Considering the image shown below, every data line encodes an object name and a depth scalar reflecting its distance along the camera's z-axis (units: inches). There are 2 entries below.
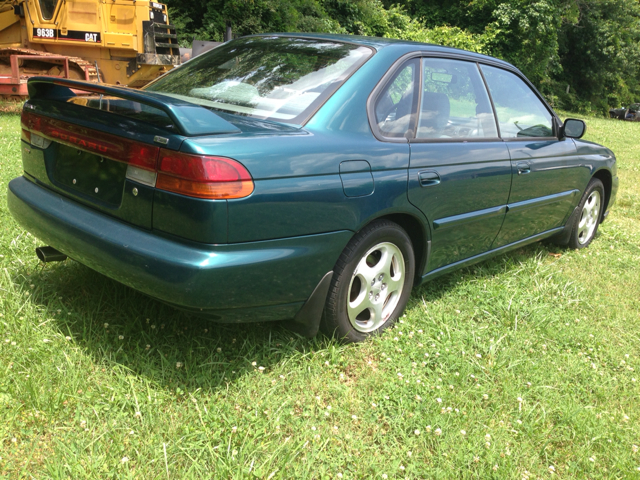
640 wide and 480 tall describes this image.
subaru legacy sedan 87.1
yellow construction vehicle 439.5
